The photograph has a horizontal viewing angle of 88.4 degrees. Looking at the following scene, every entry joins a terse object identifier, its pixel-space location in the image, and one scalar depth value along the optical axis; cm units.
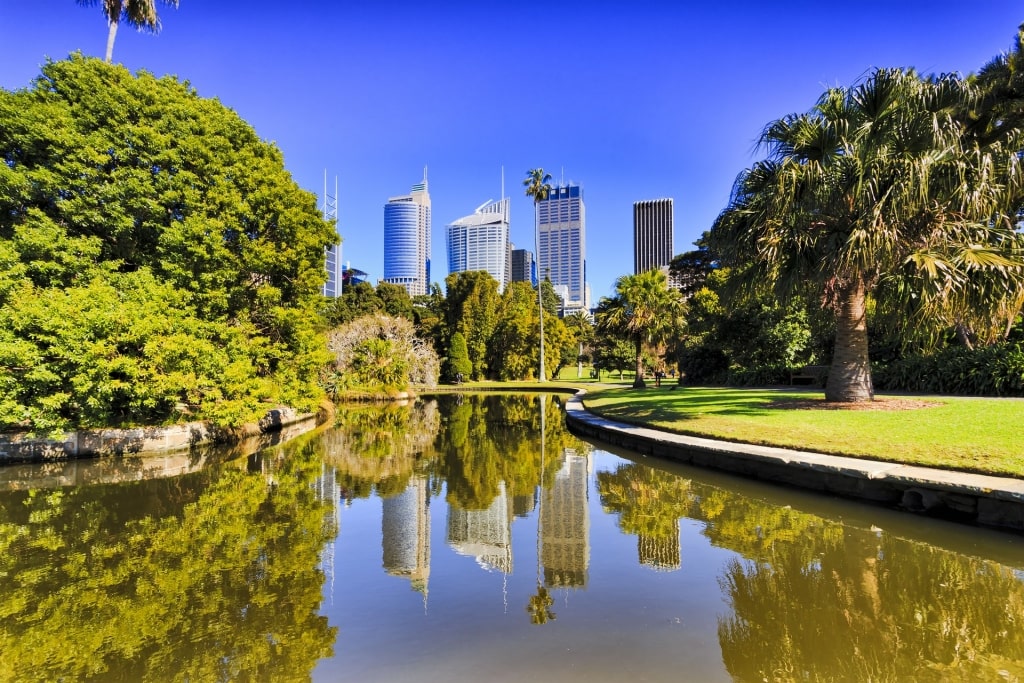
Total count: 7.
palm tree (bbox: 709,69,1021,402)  1071
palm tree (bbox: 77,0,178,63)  2186
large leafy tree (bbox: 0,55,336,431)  1149
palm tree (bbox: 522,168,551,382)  5278
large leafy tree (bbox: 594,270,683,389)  2991
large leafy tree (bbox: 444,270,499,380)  4834
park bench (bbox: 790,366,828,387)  2238
